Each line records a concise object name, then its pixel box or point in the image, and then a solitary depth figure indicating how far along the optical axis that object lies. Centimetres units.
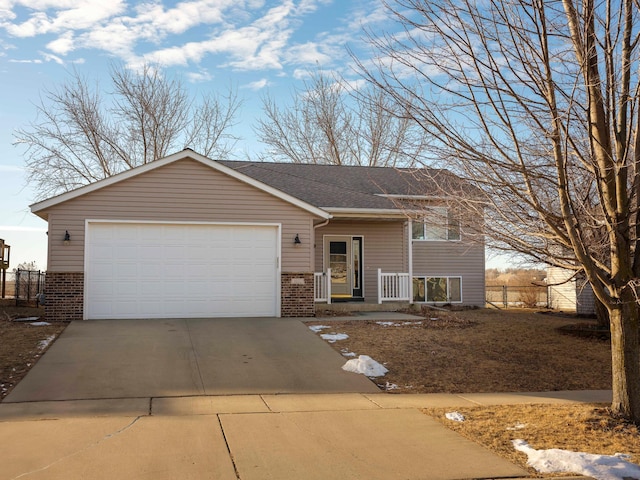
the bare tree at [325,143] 3091
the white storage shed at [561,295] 2333
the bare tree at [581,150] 604
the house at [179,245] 1342
